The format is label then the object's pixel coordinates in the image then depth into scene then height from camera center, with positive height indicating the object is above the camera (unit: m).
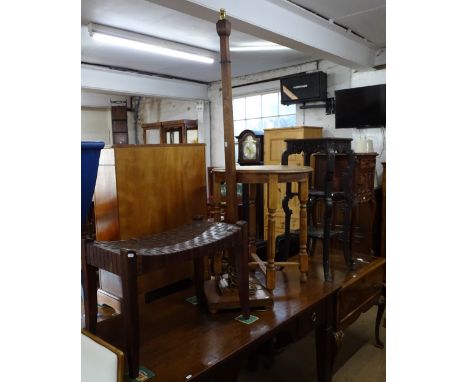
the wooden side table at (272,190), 1.90 -0.11
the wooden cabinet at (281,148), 5.06 +0.29
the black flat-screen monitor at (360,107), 4.71 +0.76
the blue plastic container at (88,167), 0.97 +0.01
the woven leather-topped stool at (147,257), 1.27 -0.31
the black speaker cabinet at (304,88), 5.34 +1.16
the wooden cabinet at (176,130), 7.14 +0.78
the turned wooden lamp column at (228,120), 1.83 +0.25
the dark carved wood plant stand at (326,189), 2.33 -0.13
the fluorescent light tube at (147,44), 4.04 +1.48
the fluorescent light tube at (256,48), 4.84 +1.55
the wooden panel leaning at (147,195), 1.77 -0.11
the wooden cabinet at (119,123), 8.36 +1.07
